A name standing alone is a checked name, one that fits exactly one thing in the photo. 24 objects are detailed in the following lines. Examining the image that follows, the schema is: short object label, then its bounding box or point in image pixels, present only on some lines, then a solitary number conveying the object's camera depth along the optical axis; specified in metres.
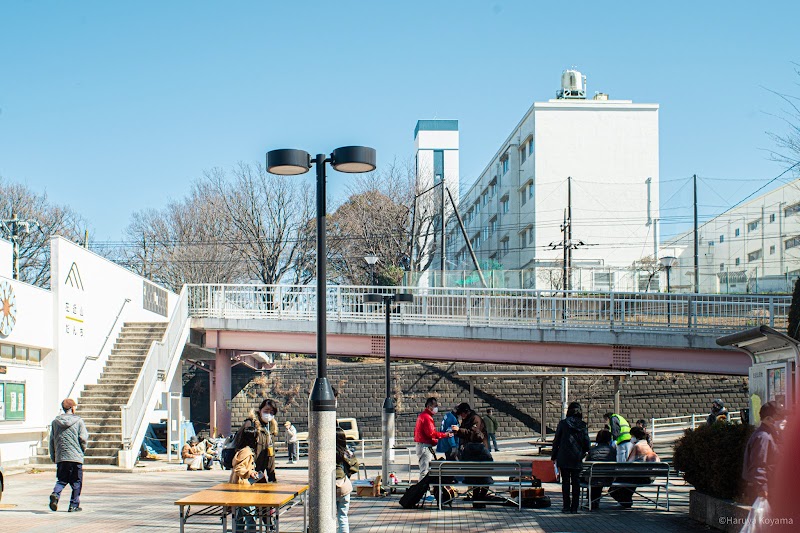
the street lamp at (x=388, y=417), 17.95
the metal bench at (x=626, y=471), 13.94
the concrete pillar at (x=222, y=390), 33.66
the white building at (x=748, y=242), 53.16
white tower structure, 55.09
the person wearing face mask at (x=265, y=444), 11.42
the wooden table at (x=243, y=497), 9.31
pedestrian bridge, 27.81
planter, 10.70
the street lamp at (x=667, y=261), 39.94
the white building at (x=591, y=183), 56.00
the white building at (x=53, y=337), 21.28
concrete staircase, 22.84
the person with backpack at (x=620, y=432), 18.37
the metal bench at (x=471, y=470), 13.84
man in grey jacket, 13.48
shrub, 11.29
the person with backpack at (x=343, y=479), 10.39
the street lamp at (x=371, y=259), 40.69
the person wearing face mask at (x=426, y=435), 17.20
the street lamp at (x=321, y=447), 8.94
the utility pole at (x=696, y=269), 44.03
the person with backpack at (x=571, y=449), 13.68
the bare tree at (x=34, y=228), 51.75
